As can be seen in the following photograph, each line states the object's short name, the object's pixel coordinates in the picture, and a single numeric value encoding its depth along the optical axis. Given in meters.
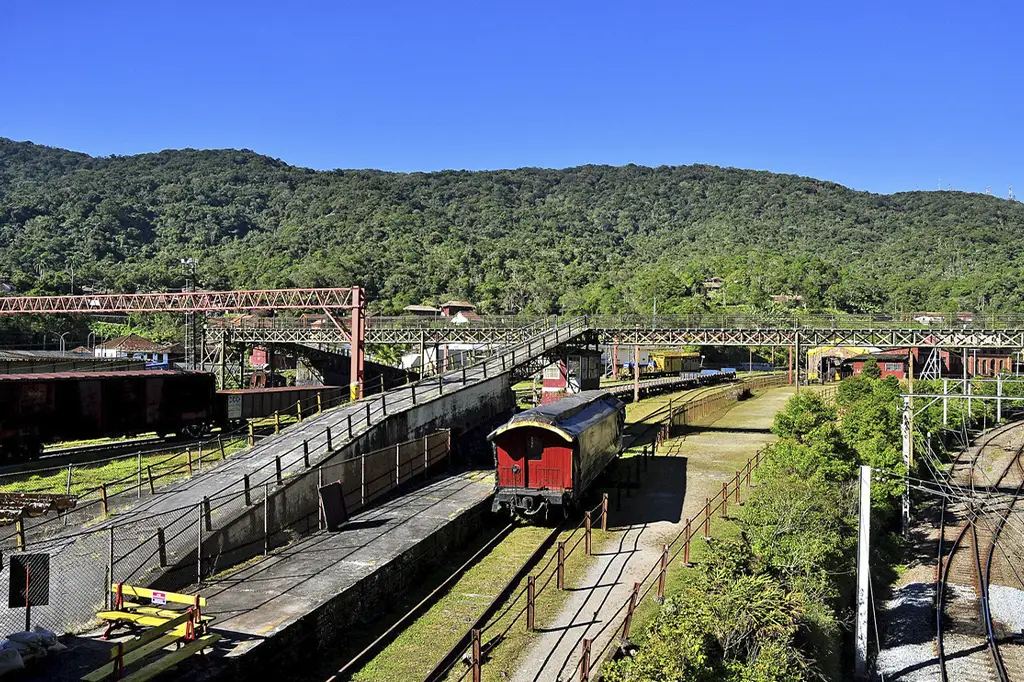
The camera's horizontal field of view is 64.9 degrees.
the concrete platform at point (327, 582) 12.66
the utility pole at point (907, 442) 26.58
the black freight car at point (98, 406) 30.55
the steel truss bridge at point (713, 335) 43.34
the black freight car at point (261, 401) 40.38
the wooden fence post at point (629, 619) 13.49
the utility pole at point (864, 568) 16.62
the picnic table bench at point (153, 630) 10.88
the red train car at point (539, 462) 21.06
